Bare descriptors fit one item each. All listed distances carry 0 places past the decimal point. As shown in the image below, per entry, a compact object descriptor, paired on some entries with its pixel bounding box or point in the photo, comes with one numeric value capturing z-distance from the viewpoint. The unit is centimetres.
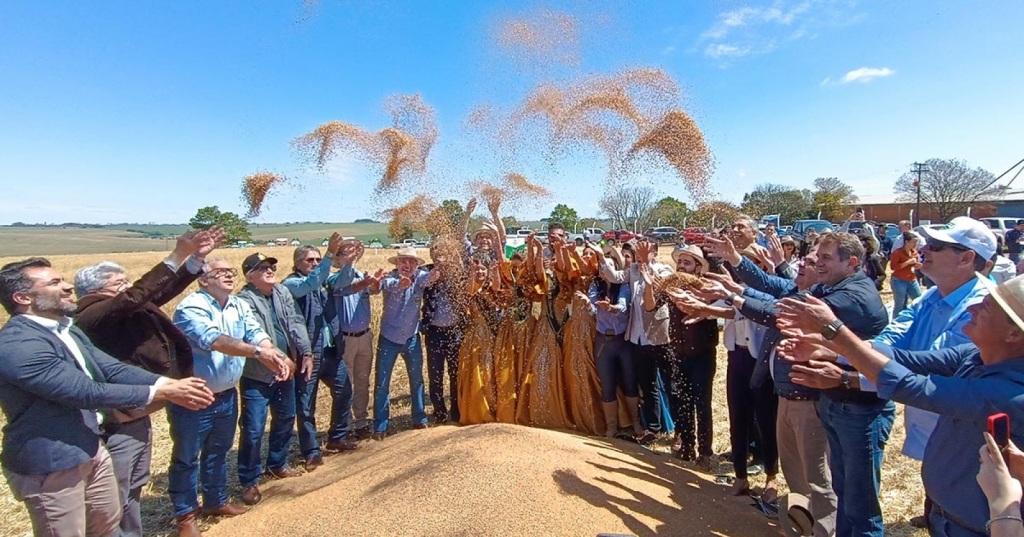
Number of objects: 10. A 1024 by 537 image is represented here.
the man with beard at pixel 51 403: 234
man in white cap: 237
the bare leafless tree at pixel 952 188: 4053
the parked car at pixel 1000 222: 1797
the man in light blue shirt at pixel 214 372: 340
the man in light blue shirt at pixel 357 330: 487
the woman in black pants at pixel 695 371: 418
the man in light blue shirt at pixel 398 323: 505
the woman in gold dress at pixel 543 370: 491
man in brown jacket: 298
